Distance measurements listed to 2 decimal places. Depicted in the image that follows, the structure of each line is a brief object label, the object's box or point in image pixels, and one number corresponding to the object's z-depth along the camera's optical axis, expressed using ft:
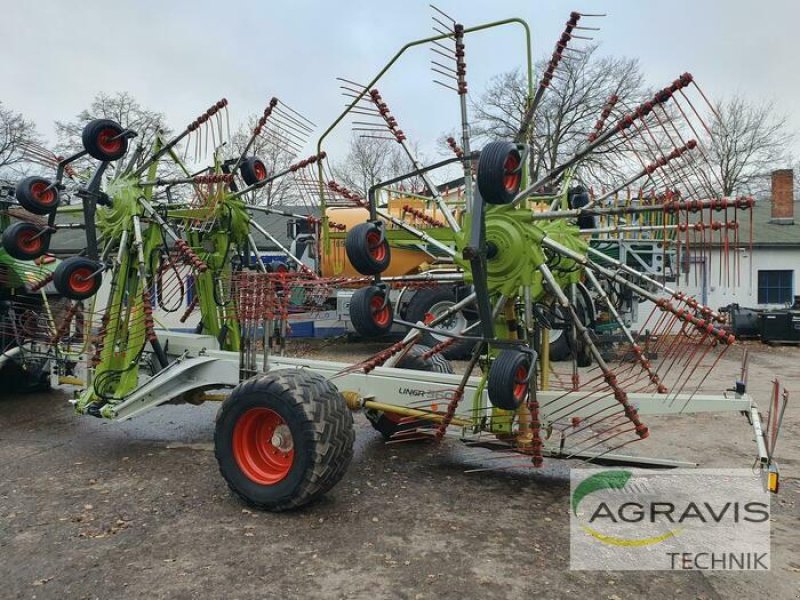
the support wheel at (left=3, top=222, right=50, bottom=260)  21.44
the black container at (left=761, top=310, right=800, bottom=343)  53.52
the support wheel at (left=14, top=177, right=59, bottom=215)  20.62
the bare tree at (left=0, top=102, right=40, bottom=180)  107.86
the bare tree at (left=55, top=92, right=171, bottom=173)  100.58
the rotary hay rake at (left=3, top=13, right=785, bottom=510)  14.21
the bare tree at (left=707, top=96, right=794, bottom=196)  111.55
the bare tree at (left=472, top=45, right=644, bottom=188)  79.97
